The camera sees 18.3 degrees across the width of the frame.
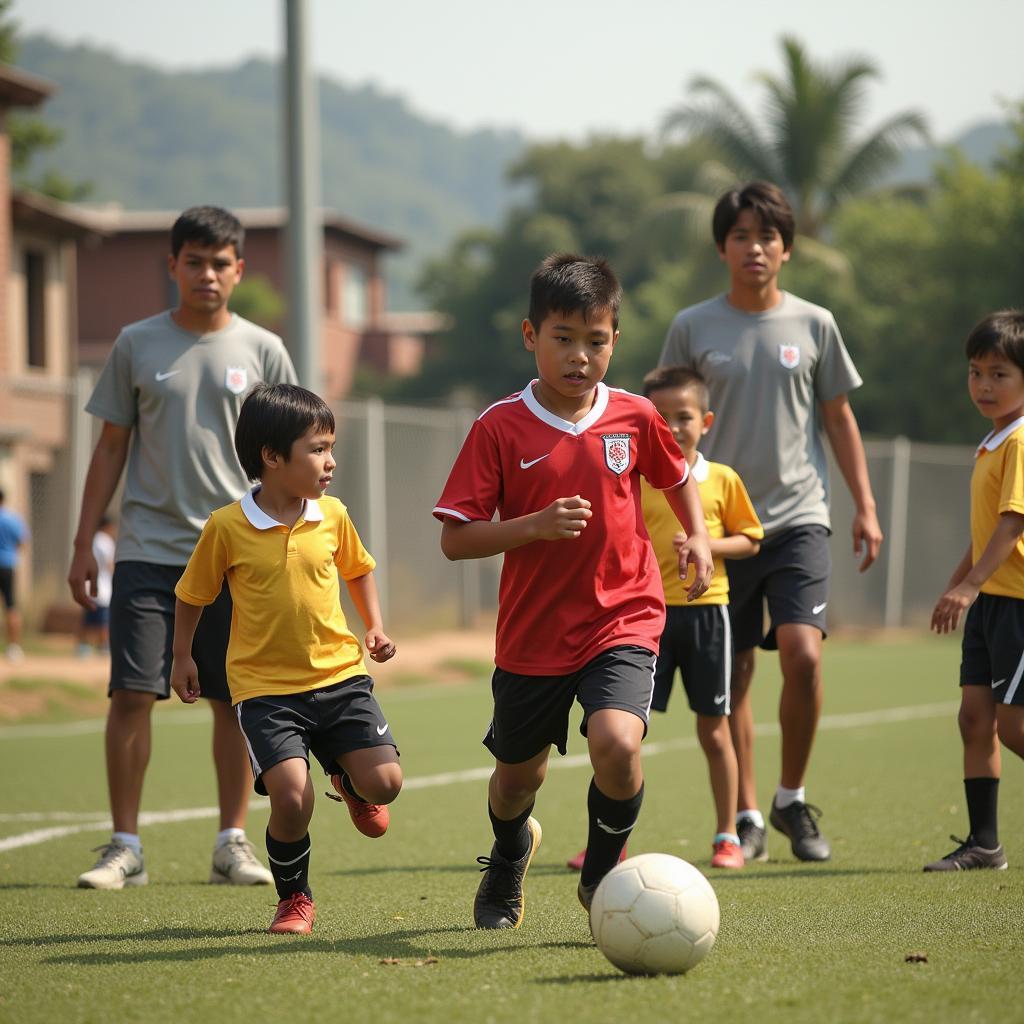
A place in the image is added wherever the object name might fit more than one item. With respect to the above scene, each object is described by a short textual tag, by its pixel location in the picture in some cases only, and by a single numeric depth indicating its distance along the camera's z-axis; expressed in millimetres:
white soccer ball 7863
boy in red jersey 8906
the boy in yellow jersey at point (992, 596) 11297
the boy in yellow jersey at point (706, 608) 12195
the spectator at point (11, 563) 33937
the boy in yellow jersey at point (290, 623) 9578
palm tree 69562
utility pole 27000
